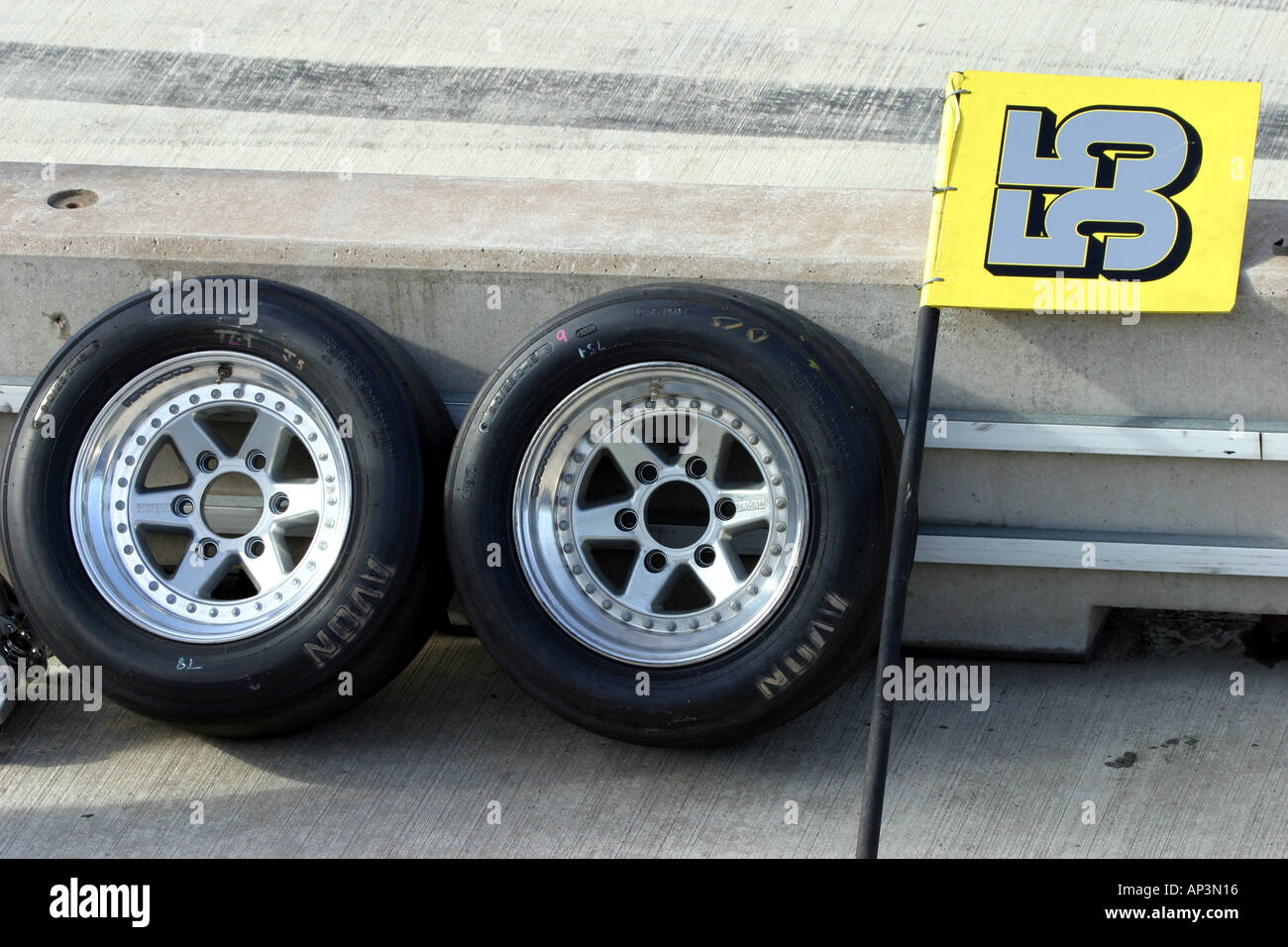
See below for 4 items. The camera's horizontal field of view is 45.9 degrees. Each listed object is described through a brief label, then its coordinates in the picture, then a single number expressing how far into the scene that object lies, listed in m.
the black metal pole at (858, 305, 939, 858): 4.15
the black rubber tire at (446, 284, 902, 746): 4.45
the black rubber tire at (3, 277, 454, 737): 4.57
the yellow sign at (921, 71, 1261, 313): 4.63
